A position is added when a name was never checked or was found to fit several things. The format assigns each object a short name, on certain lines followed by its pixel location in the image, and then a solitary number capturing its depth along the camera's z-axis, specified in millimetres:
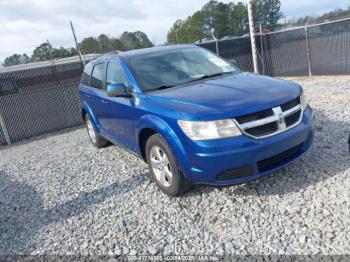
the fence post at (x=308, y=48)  11089
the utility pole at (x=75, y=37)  30277
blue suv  3322
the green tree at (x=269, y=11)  73688
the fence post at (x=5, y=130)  9033
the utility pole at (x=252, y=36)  10161
